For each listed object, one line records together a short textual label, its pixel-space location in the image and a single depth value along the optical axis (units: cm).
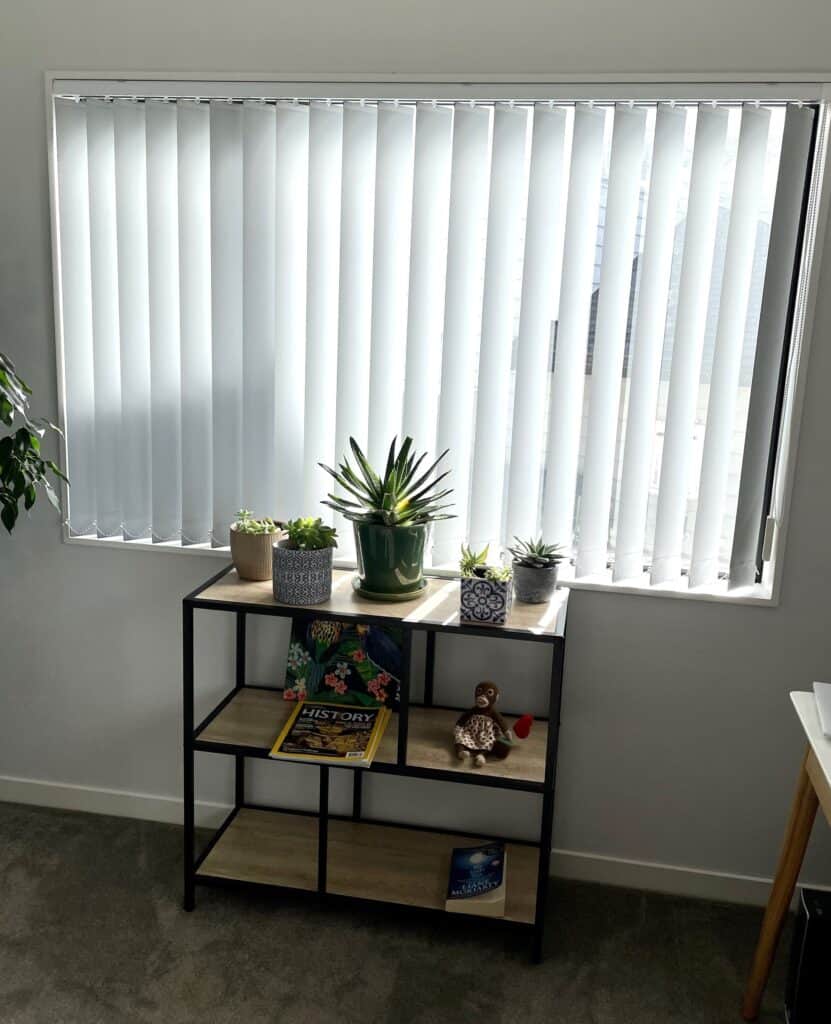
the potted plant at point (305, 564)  212
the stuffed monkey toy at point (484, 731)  217
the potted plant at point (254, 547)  225
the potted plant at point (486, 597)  204
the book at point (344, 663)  238
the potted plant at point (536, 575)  220
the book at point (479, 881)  220
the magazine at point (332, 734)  215
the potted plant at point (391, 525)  214
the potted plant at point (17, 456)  217
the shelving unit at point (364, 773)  210
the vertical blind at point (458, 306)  217
